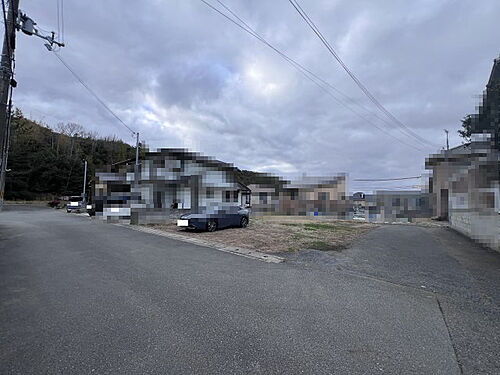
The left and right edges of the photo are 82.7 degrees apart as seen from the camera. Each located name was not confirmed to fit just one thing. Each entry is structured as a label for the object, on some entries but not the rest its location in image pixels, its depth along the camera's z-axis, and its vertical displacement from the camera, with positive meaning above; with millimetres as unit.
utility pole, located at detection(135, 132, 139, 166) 20778 +3587
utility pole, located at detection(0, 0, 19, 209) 6055 +2734
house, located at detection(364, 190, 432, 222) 24297 -428
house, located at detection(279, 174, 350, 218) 27184 +391
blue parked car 12414 -941
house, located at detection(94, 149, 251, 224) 19695 +1159
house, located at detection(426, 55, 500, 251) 6773 +1059
